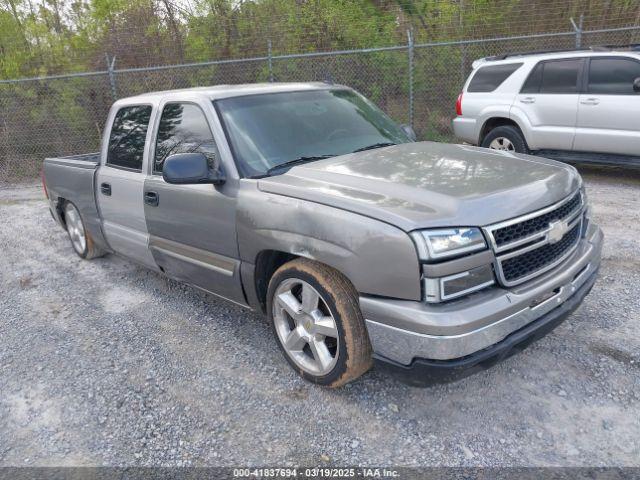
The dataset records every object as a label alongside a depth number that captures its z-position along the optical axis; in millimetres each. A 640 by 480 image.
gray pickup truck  2531
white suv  7051
